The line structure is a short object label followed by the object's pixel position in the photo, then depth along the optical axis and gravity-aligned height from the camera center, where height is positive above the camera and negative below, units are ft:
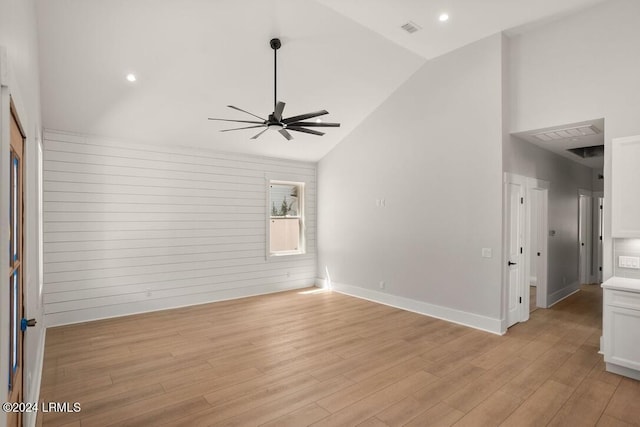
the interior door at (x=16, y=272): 5.52 -1.13
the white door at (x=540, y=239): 18.25 -1.41
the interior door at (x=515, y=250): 15.80 -1.78
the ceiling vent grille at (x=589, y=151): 19.97 +3.85
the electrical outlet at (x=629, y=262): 12.08 -1.72
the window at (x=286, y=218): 24.32 -0.40
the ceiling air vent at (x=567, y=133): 14.38 +3.73
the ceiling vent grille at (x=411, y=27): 14.03 +7.99
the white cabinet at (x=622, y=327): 10.78 -3.74
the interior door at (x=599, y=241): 25.50 -2.05
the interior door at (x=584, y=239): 24.25 -1.80
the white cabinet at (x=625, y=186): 11.43 +0.99
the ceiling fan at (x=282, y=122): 12.55 +3.65
